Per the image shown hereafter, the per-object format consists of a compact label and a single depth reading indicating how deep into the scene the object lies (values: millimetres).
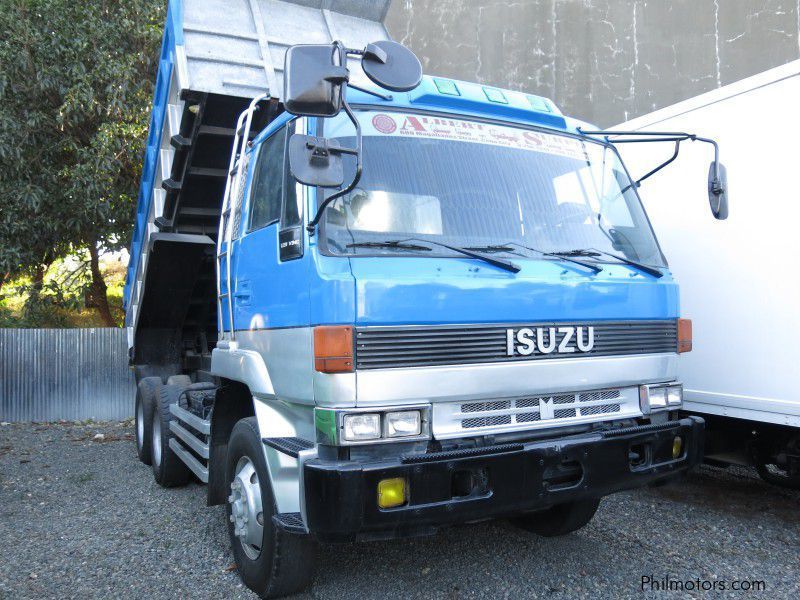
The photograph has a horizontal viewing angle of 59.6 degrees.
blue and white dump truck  2840
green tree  10141
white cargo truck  4277
